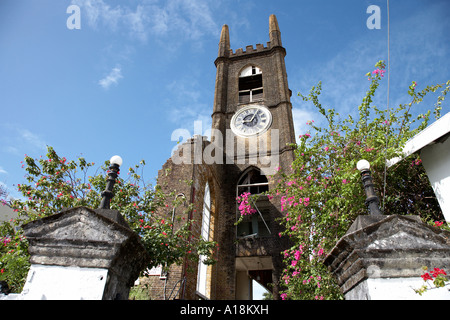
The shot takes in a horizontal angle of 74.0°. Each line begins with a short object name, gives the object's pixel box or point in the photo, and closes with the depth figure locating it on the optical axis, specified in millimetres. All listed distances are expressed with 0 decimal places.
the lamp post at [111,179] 3542
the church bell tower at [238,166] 11633
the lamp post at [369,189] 3391
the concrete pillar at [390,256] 2627
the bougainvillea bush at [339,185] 5941
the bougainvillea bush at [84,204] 5855
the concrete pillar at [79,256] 2648
